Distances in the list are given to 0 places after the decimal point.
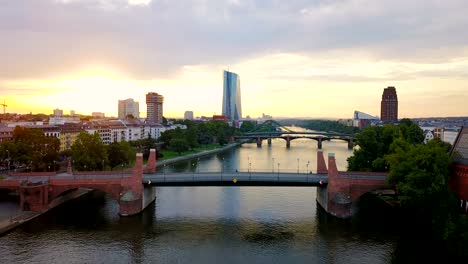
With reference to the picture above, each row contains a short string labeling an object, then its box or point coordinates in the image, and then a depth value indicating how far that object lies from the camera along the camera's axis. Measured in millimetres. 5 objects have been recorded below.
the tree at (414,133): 78688
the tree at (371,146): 68800
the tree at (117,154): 83875
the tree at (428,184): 43031
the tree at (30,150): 74312
